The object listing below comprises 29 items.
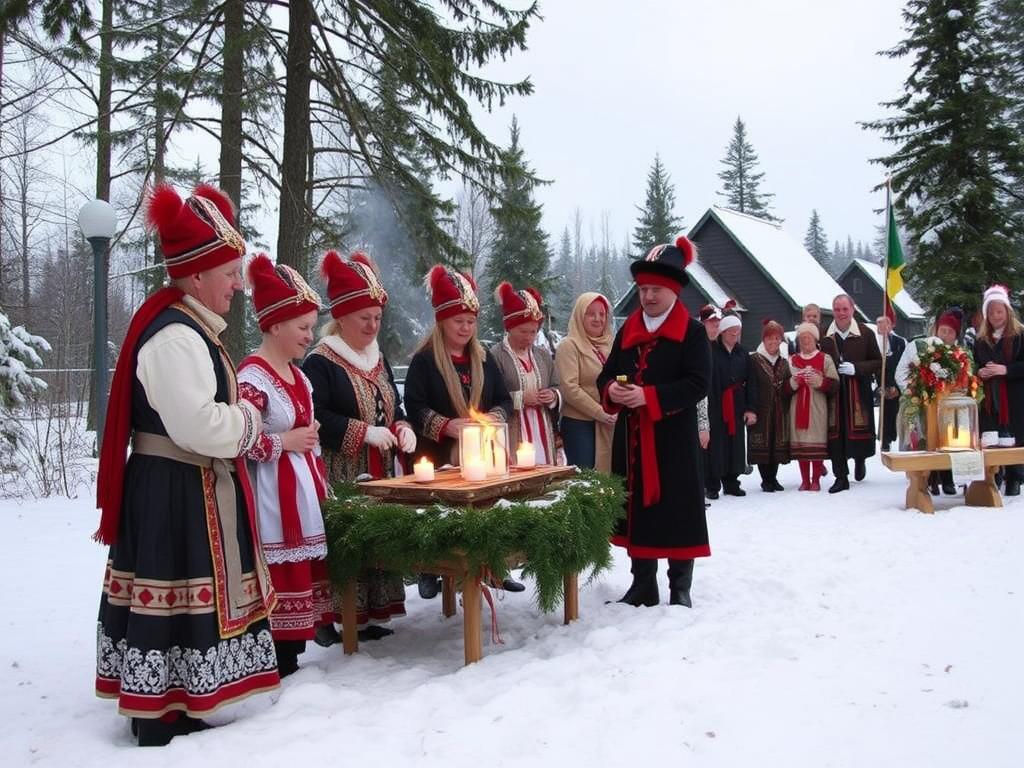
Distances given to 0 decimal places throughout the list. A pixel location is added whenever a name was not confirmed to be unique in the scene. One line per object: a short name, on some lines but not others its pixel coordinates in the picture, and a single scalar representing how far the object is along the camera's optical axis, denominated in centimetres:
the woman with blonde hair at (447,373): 520
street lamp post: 922
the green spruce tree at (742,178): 5422
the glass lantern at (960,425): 842
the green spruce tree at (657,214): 4103
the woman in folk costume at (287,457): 392
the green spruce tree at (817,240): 7744
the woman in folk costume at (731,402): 991
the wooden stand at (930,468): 816
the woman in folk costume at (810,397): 1010
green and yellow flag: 1030
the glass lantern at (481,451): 430
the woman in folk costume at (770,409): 1034
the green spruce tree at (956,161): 2053
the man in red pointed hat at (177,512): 328
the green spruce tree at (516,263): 2859
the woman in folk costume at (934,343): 877
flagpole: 970
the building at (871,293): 3547
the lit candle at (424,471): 438
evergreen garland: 376
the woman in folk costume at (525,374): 611
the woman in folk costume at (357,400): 467
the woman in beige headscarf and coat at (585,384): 663
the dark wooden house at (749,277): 2703
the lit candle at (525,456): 471
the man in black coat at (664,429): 498
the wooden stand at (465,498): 399
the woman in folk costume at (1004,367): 904
